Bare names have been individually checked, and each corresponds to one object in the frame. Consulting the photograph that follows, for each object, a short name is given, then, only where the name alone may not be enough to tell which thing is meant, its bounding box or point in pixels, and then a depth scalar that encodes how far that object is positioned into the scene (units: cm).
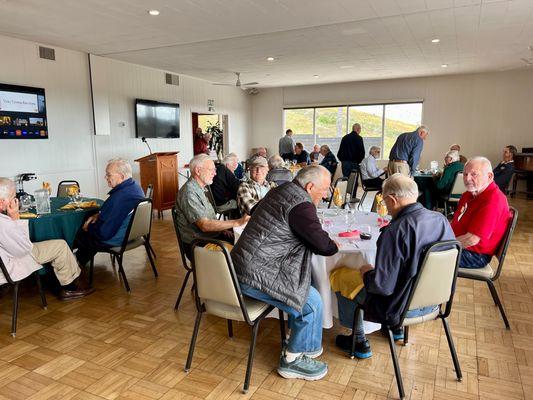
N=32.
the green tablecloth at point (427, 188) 662
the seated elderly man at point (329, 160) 913
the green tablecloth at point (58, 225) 327
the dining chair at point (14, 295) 275
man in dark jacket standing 927
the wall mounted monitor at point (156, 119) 832
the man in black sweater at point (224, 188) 472
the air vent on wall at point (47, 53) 634
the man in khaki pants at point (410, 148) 683
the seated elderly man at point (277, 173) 495
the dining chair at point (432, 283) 194
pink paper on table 255
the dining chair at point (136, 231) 348
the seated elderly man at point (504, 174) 595
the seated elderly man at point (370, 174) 738
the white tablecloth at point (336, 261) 235
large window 1113
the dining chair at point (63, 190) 499
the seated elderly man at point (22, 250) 280
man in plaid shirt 363
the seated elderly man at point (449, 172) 600
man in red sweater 271
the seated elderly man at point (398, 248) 193
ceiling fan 932
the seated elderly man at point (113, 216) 343
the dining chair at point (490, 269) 270
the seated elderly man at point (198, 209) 300
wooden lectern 700
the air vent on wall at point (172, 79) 916
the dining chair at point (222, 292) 204
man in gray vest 204
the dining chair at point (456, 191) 588
